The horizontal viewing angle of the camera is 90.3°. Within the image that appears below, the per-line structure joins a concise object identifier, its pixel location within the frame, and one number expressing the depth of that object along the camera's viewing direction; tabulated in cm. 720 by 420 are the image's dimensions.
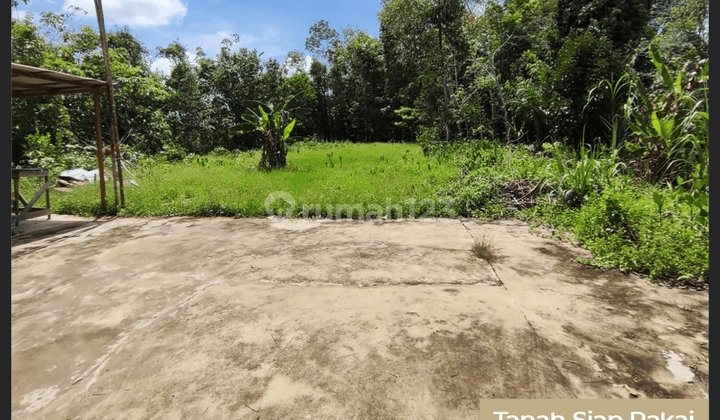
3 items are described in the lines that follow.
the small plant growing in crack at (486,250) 310
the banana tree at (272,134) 943
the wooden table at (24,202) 456
